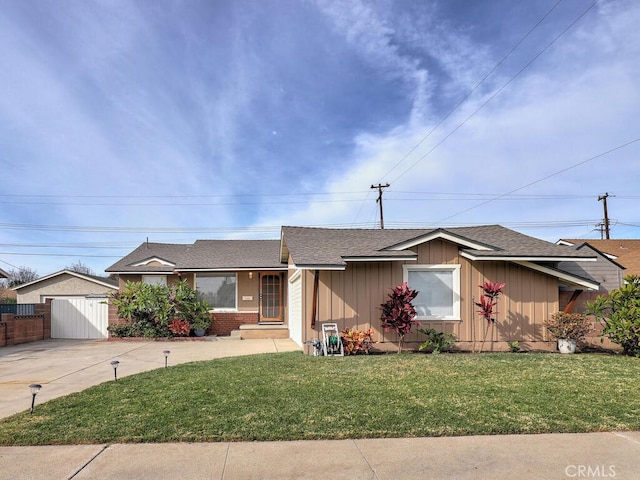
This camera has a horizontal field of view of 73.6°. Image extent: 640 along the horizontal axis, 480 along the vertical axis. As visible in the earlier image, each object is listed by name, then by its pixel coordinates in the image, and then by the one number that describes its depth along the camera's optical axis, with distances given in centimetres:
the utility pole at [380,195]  2954
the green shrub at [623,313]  992
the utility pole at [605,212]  3121
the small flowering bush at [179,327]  1487
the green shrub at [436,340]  1053
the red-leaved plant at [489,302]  1041
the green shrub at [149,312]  1478
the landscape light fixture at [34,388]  528
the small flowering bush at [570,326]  1067
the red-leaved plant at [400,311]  1010
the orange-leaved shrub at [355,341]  1025
